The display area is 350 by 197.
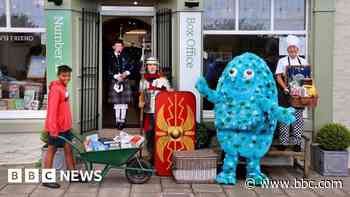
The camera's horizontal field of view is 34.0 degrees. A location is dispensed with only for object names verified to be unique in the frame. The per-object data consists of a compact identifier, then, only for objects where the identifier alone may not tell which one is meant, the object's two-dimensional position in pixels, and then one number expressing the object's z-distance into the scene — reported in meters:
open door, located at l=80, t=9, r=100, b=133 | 9.65
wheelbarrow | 7.77
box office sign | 9.31
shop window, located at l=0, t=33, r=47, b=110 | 9.67
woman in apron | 8.82
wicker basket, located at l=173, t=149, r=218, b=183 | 8.08
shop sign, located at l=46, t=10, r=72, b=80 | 9.22
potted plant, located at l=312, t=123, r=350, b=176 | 8.84
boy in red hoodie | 7.78
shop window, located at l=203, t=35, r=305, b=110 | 9.74
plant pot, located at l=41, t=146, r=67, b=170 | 8.62
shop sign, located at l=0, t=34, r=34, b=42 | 9.59
